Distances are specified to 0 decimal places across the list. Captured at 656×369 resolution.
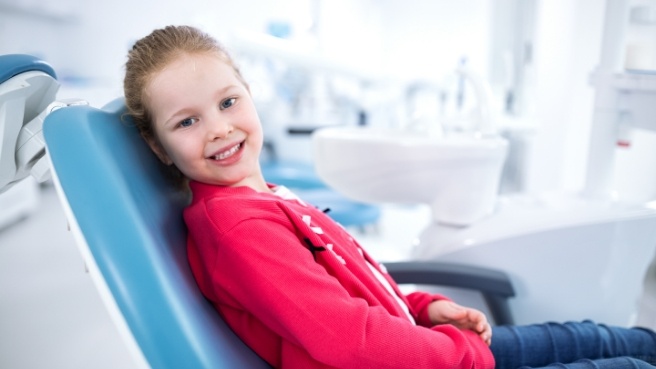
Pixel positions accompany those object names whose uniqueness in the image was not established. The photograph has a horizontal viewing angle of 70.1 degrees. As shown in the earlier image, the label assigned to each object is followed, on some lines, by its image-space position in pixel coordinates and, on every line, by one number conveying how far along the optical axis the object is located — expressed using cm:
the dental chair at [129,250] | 45
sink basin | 109
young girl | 58
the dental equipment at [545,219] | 105
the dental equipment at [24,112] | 58
